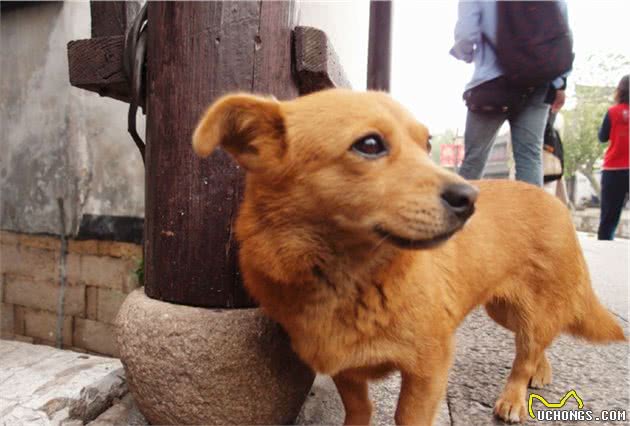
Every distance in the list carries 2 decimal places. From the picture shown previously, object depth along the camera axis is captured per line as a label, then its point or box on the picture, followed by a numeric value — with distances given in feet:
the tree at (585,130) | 89.76
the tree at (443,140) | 117.39
